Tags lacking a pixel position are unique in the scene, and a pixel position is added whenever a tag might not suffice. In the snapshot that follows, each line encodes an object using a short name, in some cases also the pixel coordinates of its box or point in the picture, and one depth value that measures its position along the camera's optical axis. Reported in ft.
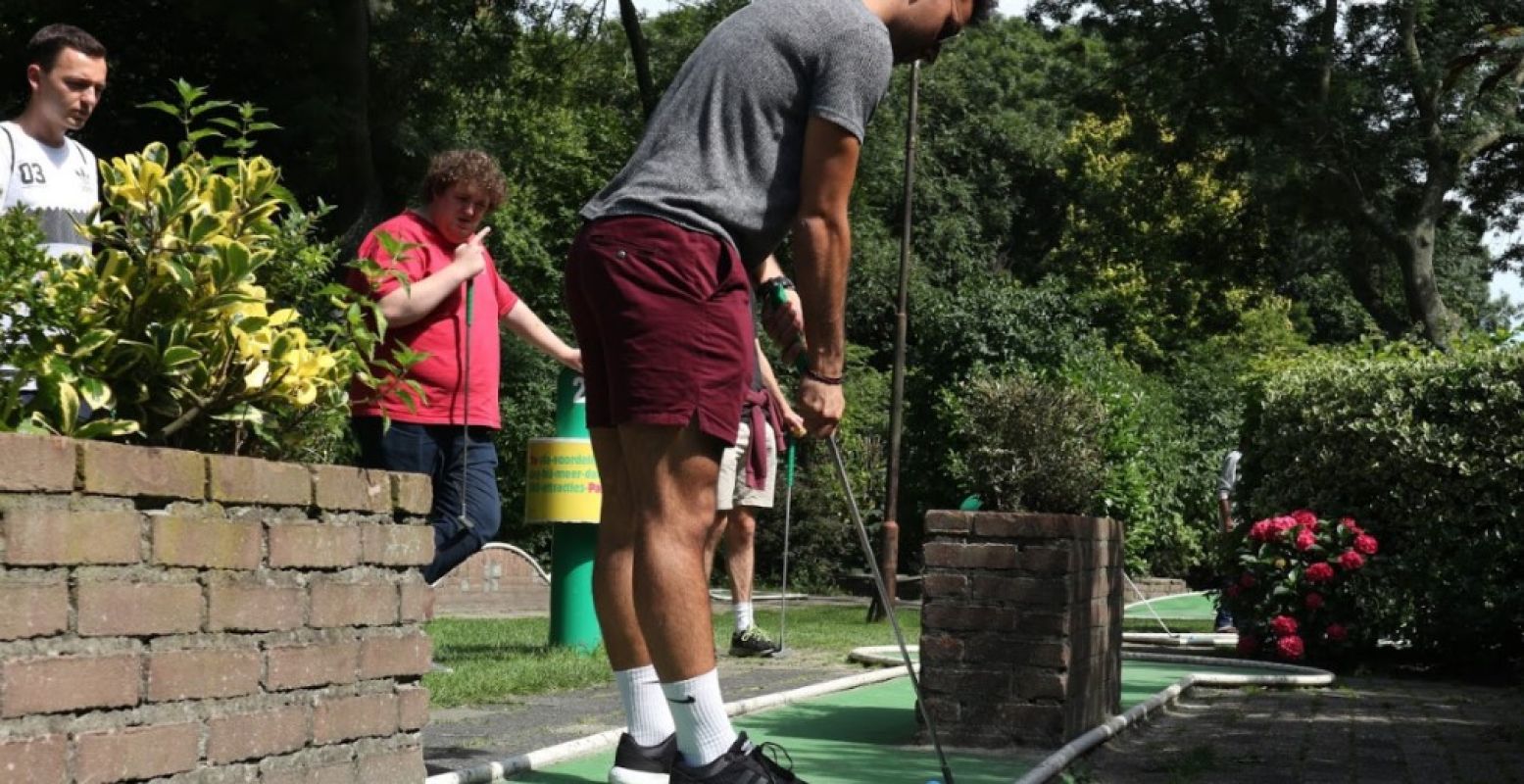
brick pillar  19.24
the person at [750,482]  26.55
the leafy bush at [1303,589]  37.60
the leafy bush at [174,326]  10.16
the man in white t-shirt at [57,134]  14.88
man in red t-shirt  18.76
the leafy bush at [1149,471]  80.74
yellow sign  31.32
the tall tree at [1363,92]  81.82
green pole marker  31.30
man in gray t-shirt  12.43
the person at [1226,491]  49.74
